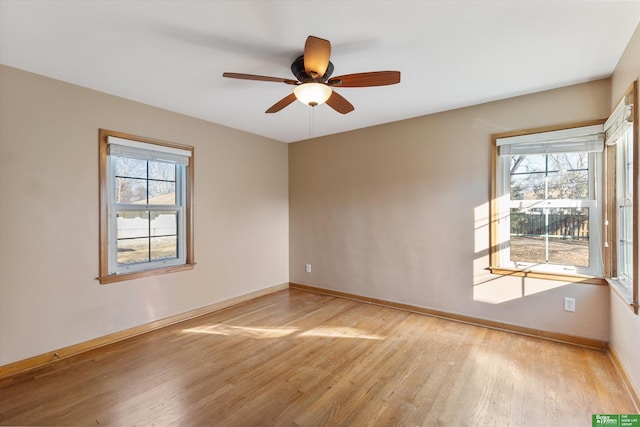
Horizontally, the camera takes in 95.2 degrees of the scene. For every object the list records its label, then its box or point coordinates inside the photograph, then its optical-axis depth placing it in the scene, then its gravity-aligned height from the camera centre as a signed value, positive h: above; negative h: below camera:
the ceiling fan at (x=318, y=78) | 1.74 +0.93
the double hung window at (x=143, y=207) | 2.85 +0.10
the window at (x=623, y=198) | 1.96 +0.12
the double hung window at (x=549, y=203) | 2.66 +0.11
